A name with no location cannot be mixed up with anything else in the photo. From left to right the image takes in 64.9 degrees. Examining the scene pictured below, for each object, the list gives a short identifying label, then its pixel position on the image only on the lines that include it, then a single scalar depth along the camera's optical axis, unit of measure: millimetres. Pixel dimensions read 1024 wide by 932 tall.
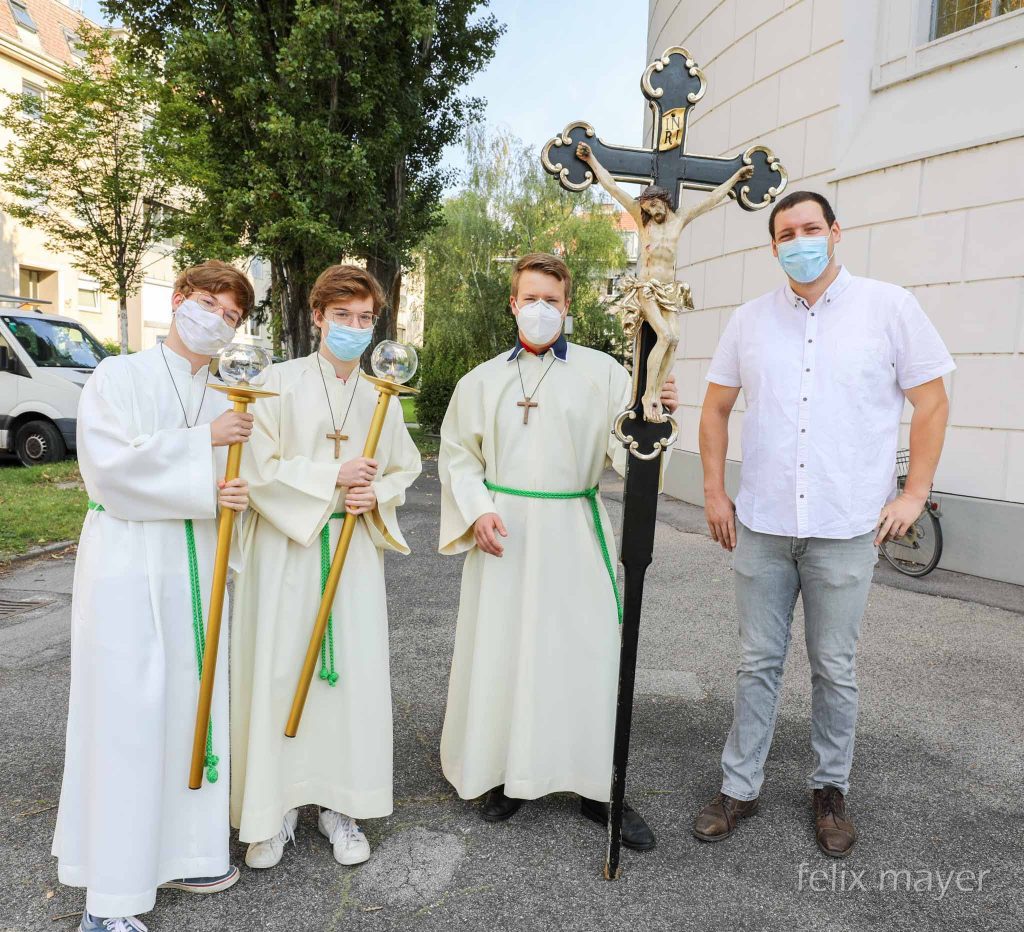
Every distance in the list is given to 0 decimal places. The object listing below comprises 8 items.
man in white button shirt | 2773
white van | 11055
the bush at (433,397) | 18234
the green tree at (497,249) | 23938
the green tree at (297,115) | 11750
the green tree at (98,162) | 14320
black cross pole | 2496
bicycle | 6527
